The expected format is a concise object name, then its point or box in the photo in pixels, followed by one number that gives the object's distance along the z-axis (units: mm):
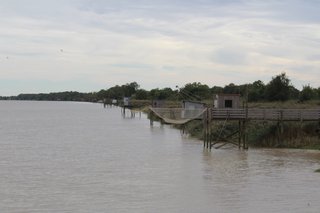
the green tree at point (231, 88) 136975
